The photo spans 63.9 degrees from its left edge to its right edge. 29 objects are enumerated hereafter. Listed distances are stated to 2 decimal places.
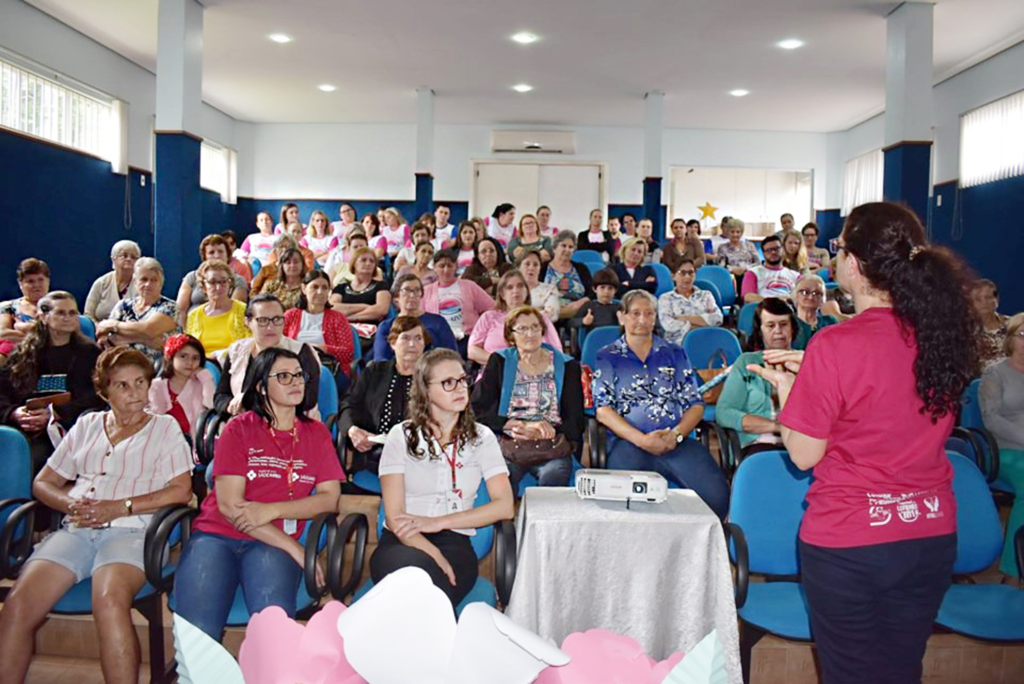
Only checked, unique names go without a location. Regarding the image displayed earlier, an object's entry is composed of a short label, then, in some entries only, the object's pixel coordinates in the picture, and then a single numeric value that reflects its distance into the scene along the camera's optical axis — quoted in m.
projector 2.30
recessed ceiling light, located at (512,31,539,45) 8.11
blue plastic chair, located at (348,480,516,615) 2.30
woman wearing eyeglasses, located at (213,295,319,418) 3.60
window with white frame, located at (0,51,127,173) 7.45
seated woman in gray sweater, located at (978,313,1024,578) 3.43
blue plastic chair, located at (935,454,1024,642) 2.40
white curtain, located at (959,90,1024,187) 8.16
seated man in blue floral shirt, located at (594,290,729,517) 3.33
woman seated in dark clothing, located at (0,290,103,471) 3.46
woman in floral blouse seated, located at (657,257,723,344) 5.84
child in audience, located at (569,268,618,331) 5.59
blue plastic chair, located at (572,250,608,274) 8.12
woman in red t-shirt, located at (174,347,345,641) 2.33
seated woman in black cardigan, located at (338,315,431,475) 3.47
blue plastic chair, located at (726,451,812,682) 2.59
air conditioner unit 12.98
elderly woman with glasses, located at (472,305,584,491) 3.36
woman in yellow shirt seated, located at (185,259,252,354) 4.36
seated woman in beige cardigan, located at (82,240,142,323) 5.02
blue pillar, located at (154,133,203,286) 6.95
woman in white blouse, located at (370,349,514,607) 2.46
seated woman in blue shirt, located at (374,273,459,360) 4.42
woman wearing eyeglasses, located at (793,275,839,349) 4.71
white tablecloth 2.23
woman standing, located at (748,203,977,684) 1.48
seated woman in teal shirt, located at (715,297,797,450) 3.37
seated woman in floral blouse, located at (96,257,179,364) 4.33
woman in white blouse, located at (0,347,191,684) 2.27
